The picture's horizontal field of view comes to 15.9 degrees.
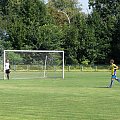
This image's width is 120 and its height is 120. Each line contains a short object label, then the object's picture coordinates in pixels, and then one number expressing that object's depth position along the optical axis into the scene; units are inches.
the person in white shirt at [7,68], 1571.1
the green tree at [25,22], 2881.4
